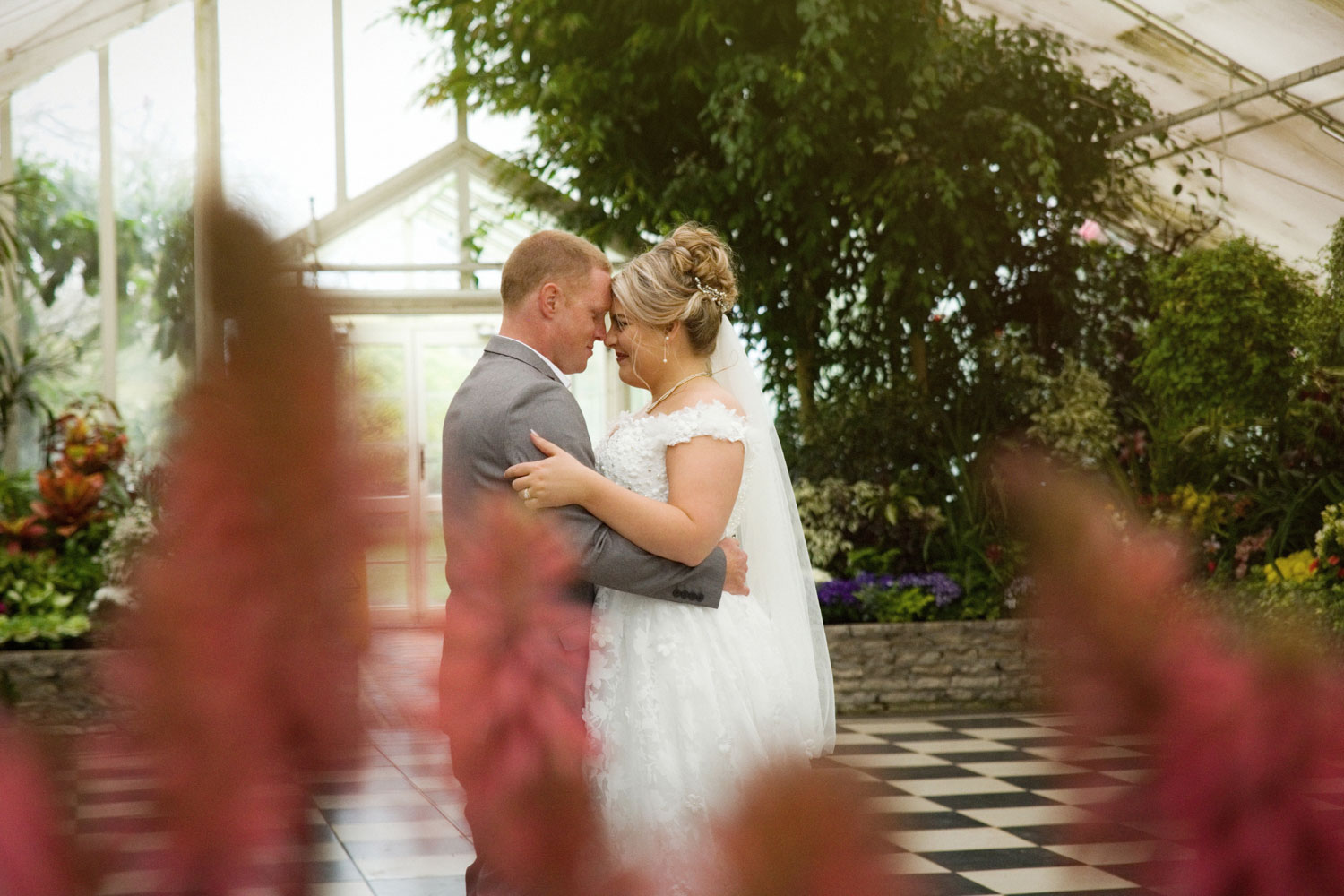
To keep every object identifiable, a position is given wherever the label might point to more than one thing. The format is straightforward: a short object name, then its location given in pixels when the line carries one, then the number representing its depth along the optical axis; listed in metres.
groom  1.92
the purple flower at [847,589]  6.41
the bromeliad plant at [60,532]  6.09
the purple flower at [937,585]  6.42
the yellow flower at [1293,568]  5.44
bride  1.93
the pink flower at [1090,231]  8.10
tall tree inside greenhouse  6.57
